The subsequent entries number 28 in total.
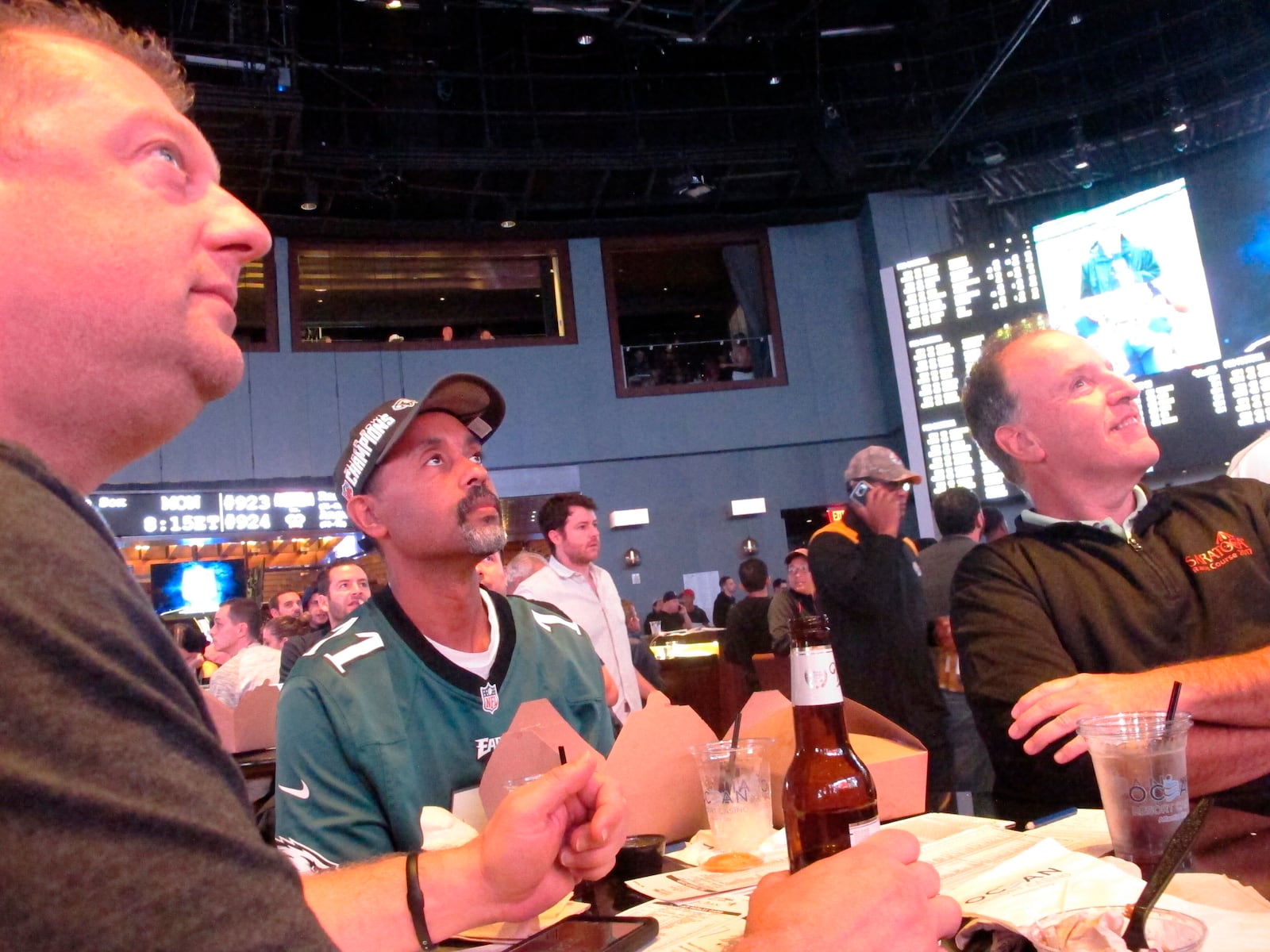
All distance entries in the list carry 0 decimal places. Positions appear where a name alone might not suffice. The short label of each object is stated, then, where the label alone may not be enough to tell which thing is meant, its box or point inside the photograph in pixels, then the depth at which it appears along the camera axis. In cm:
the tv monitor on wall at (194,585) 899
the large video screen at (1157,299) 728
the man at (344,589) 491
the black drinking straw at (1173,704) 107
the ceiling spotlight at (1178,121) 820
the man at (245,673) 481
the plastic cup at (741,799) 128
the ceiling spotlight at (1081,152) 863
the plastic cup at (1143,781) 105
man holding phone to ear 349
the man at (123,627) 45
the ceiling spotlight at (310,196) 874
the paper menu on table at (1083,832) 113
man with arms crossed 153
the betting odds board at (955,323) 812
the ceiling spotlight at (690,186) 932
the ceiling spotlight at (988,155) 929
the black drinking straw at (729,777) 128
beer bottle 104
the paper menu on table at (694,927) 91
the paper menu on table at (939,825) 123
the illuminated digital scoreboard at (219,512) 834
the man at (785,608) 502
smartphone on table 89
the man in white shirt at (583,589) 438
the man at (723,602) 909
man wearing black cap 147
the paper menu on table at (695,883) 111
